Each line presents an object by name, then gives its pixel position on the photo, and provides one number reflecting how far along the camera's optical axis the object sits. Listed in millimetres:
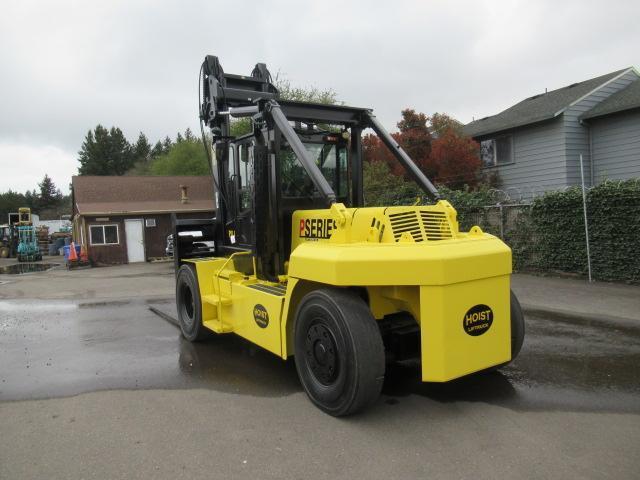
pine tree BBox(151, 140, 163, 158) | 90000
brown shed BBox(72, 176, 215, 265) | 23594
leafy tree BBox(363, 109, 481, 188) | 17359
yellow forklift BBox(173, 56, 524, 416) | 4023
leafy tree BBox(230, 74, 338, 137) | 28916
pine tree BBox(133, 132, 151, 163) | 81362
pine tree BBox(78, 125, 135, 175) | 72312
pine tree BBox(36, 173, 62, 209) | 89000
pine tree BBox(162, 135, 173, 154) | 87588
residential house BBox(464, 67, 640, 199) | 14484
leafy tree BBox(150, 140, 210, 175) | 50716
